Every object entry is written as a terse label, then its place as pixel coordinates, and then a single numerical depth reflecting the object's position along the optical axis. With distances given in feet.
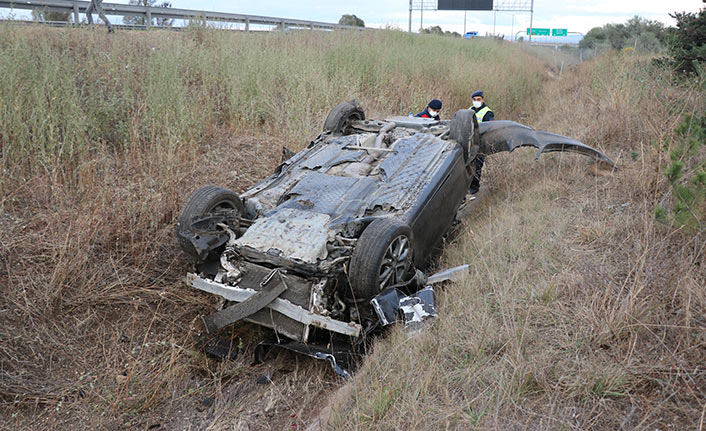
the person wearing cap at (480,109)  27.07
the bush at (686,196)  11.61
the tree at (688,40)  30.12
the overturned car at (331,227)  12.01
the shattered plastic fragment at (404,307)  12.07
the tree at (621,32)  84.05
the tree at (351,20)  112.00
